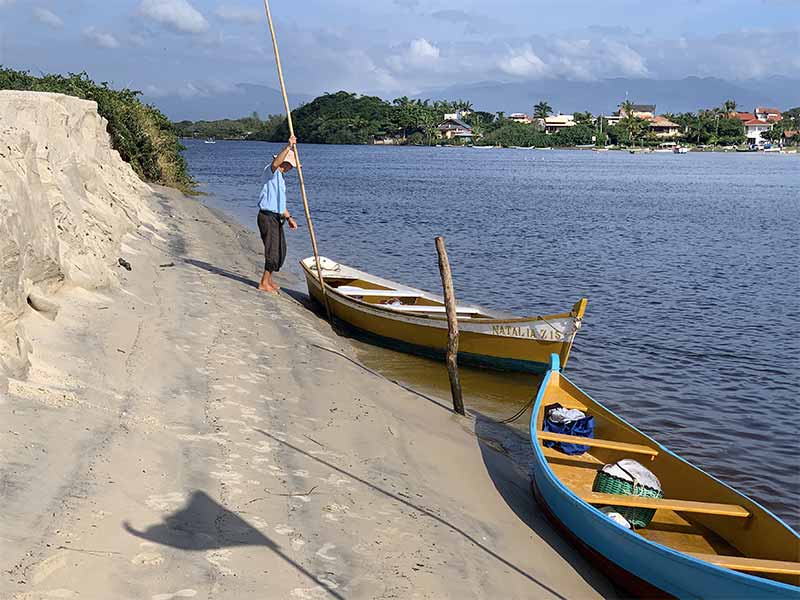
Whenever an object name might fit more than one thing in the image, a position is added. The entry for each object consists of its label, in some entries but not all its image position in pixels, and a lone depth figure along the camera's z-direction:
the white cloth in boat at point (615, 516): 7.15
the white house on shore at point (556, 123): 184.55
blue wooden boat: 5.93
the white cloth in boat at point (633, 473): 7.57
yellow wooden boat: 12.06
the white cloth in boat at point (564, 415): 9.12
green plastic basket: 7.39
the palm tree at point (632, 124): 162.25
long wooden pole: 14.43
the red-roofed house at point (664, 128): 164.75
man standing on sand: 13.96
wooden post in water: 10.95
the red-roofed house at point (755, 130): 161.62
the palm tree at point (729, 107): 160.75
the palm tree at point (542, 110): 193.25
